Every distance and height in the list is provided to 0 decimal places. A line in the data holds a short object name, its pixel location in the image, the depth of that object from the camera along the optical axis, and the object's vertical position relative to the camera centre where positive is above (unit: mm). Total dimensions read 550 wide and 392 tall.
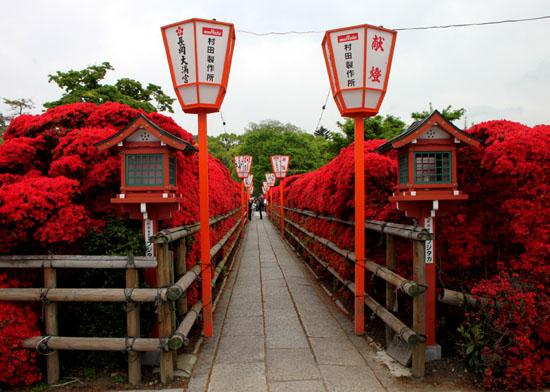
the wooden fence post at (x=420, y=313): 3326 -1104
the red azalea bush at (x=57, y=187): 3223 +132
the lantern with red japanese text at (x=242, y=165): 15086 +1316
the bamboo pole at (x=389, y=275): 3285 -848
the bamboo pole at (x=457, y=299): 3416 -1009
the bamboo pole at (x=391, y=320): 3256 -1289
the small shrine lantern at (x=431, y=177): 3494 +154
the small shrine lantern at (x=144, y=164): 3463 +331
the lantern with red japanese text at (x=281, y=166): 14500 +1205
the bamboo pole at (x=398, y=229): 3281 -369
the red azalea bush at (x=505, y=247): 3035 -555
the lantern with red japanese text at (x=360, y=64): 4160 +1525
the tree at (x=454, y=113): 19484 +4289
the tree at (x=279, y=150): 38062 +4993
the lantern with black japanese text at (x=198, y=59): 4027 +1564
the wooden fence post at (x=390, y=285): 4000 -1034
